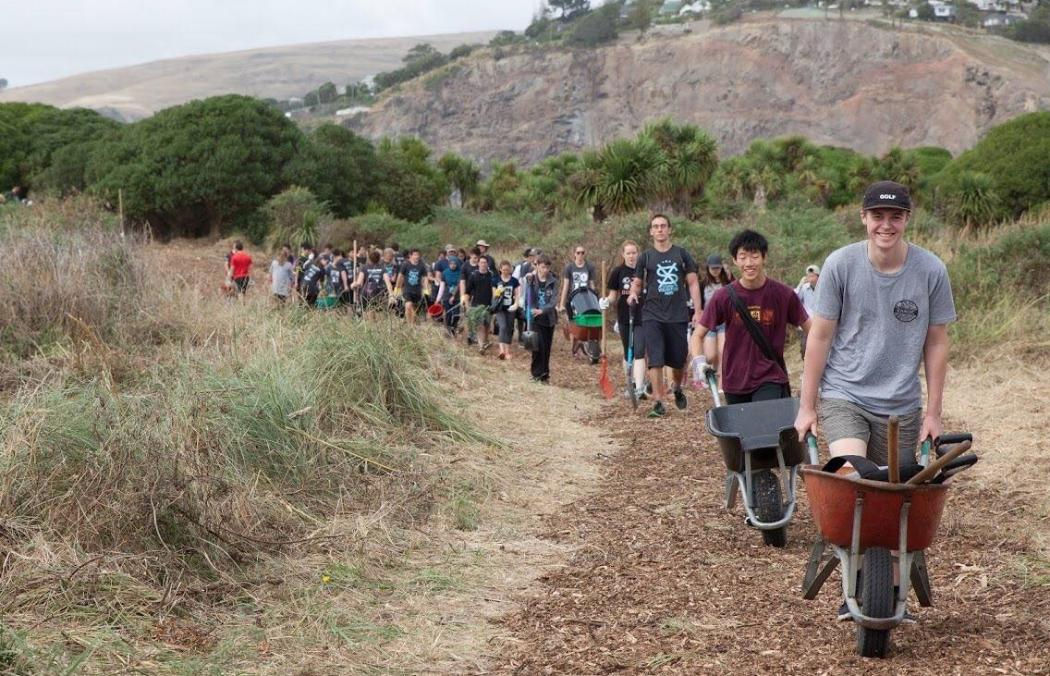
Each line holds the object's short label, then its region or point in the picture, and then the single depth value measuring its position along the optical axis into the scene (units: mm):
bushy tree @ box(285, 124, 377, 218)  44406
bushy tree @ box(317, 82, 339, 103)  177250
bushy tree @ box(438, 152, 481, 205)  60906
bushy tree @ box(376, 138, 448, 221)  48438
